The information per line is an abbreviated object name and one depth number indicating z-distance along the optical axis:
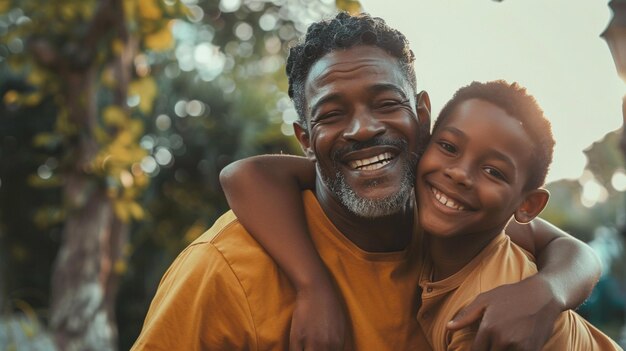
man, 2.50
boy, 2.52
